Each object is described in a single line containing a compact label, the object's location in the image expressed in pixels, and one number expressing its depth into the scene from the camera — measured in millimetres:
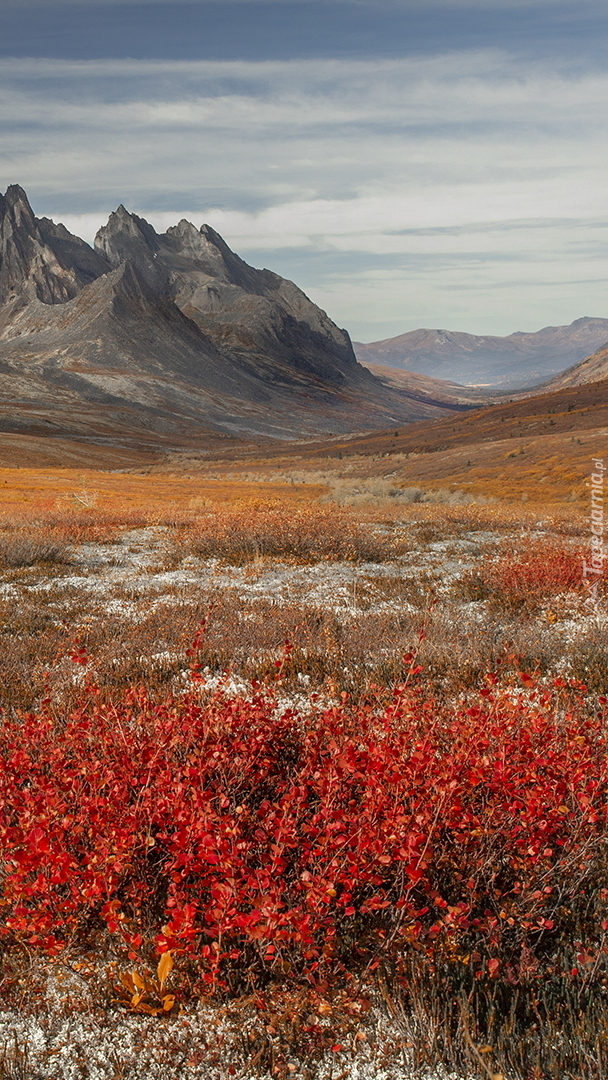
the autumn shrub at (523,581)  12492
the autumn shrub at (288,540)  16906
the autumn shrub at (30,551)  15609
